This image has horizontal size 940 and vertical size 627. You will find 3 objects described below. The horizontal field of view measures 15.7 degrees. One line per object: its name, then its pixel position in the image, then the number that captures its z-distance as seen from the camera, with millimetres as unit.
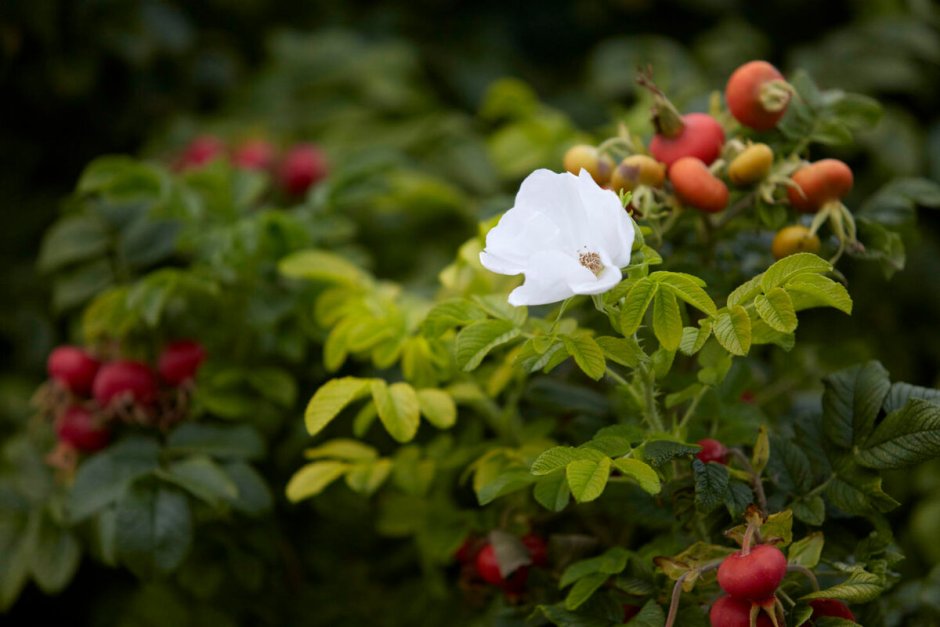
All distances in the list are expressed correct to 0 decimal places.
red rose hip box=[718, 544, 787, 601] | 1110
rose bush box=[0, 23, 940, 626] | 1133
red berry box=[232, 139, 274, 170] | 1467
